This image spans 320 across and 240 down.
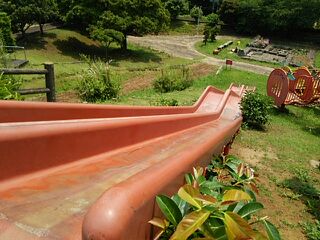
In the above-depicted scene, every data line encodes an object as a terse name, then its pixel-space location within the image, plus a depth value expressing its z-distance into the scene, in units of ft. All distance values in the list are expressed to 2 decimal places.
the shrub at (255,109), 23.12
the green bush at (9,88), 14.19
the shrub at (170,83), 40.38
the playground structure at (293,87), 29.56
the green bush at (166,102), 24.43
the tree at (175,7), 106.75
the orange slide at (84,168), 4.13
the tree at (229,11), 102.19
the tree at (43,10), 65.17
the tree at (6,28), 54.41
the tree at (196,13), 110.36
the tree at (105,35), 65.88
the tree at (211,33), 88.67
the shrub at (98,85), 30.66
